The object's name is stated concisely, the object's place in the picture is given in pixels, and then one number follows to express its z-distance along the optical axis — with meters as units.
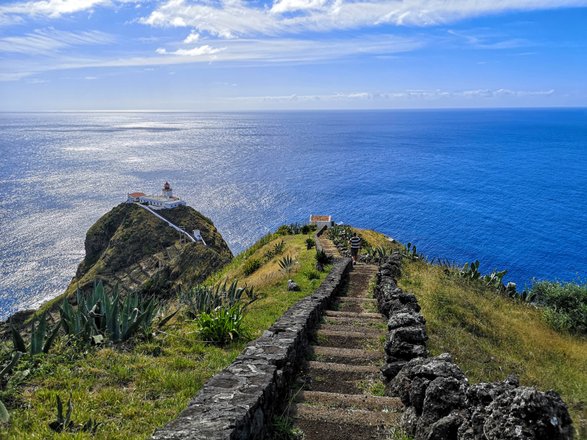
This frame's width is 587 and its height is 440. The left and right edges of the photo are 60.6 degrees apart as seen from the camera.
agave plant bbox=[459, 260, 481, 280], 25.44
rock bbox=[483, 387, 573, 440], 4.18
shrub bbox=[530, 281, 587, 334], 22.30
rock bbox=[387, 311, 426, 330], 9.37
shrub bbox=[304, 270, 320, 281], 18.16
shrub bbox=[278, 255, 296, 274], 20.22
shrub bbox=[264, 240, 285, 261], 28.70
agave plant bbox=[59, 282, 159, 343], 8.98
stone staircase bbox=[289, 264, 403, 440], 6.28
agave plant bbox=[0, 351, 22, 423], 6.77
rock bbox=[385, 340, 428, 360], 8.23
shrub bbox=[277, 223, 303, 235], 38.62
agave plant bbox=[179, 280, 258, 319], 11.77
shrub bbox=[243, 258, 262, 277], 26.84
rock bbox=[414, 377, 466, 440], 5.66
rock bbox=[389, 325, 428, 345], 8.53
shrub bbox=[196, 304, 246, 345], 9.41
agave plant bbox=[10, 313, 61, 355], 7.83
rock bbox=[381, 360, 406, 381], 7.84
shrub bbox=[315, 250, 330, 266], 20.92
